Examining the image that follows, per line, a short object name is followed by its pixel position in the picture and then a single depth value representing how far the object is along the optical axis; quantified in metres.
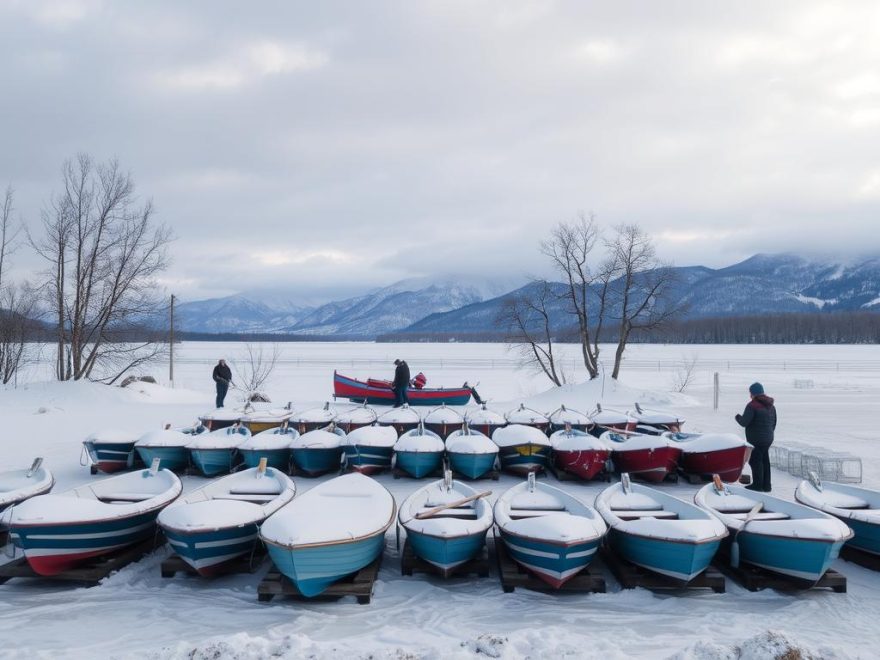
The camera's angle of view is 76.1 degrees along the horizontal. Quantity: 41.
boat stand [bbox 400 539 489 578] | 5.95
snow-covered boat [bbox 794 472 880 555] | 6.19
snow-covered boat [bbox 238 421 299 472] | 10.14
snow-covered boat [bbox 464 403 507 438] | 12.04
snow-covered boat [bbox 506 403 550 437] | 12.38
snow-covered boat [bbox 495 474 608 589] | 5.43
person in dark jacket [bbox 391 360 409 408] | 18.33
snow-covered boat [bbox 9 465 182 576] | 5.54
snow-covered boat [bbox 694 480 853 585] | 5.41
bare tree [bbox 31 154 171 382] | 22.09
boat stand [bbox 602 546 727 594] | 5.61
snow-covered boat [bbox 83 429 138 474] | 10.30
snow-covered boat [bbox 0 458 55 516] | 6.68
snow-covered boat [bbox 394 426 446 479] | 9.75
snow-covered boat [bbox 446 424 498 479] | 9.53
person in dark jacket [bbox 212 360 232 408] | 17.45
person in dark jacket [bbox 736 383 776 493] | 8.55
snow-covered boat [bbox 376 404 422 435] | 12.87
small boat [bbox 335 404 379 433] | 12.62
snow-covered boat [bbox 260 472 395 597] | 5.21
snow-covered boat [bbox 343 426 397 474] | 10.18
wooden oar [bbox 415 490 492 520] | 6.15
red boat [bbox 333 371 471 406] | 20.02
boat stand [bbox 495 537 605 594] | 5.60
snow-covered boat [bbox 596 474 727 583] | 5.40
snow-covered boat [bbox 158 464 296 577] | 5.61
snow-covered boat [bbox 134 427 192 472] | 10.15
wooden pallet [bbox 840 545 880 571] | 6.20
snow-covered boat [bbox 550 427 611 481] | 9.55
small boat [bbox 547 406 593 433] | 12.37
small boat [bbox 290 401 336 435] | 12.59
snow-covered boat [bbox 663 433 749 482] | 9.34
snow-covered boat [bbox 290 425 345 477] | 10.01
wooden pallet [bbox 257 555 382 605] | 5.39
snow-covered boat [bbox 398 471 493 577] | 5.71
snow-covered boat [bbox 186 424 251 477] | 10.04
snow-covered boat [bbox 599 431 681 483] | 9.59
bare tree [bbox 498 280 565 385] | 24.16
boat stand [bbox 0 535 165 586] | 5.75
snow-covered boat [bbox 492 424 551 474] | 9.93
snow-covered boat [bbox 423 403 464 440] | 12.46
